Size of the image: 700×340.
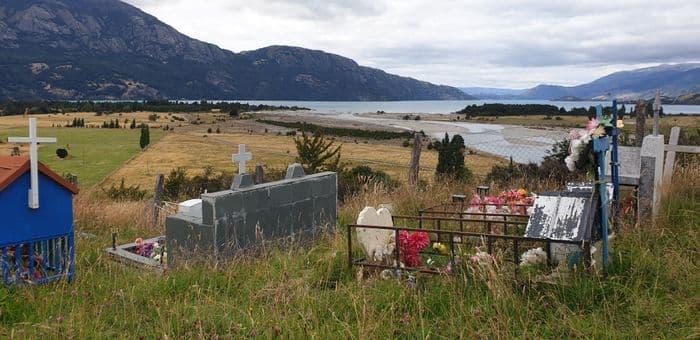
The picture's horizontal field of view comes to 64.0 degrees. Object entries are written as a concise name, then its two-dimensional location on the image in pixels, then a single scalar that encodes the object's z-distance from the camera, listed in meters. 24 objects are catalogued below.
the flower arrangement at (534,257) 5.14
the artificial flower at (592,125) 5.23
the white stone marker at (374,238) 6.12
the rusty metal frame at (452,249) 4.79
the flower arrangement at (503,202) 8.40
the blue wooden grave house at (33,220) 5.66
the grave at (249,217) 7.18
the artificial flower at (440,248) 6.55
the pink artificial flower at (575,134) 5.35
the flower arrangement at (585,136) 5.17
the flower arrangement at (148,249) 8.61
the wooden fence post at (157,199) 13.92
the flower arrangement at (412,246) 6.07
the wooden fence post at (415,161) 13.39
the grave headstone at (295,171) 9.04
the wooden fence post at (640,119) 11.79
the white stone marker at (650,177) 6.99
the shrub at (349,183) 17.93
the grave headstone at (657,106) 9.07
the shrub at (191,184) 27.08
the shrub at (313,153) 26.22
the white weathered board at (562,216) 4.98
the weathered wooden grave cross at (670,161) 8.16
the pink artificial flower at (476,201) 8.64
